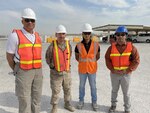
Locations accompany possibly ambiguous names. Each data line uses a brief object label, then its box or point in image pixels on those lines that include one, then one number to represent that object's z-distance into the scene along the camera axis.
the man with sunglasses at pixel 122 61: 2.25
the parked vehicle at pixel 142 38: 17.33
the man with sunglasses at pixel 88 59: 2.44
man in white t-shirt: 1.83
